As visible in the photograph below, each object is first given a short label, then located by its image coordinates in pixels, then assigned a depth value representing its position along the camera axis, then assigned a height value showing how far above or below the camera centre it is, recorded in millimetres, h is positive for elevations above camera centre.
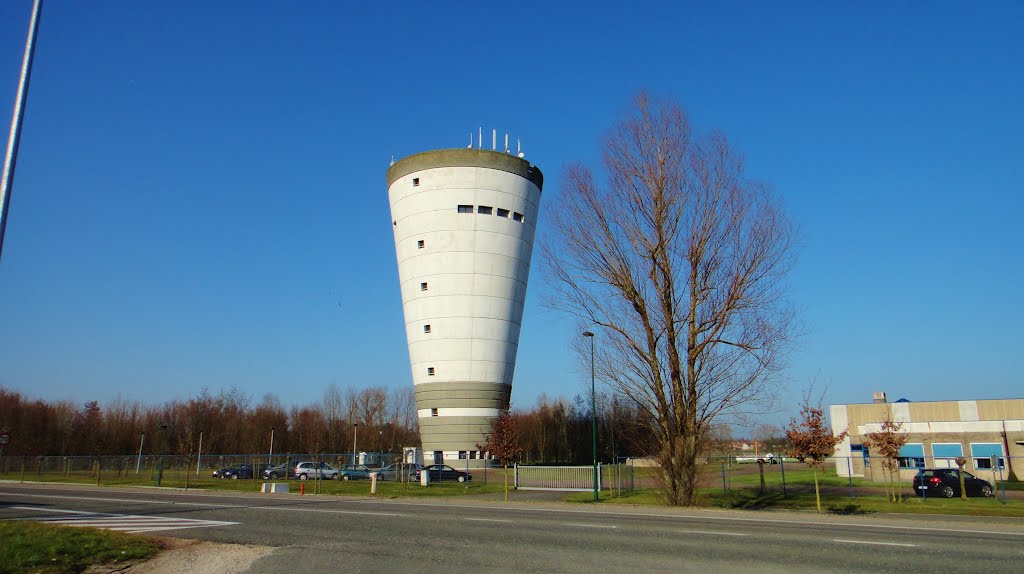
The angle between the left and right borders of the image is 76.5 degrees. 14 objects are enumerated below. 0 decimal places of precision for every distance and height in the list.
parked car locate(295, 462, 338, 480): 49469 -3563
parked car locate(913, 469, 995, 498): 28875 -2658
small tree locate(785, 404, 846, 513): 22547 -554
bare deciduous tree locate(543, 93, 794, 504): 23719 +3676
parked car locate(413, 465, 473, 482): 45094 -3432
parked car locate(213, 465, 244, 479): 53000 -3834
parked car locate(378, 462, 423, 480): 47000 -3442
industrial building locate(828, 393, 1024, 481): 37719 -579
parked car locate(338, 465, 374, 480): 48641 -3587
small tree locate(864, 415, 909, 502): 28547 -917
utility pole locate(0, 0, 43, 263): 10703 +5218
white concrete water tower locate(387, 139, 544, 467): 55219 +11560
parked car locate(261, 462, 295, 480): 50844 -3827
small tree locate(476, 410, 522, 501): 33531 -1164
